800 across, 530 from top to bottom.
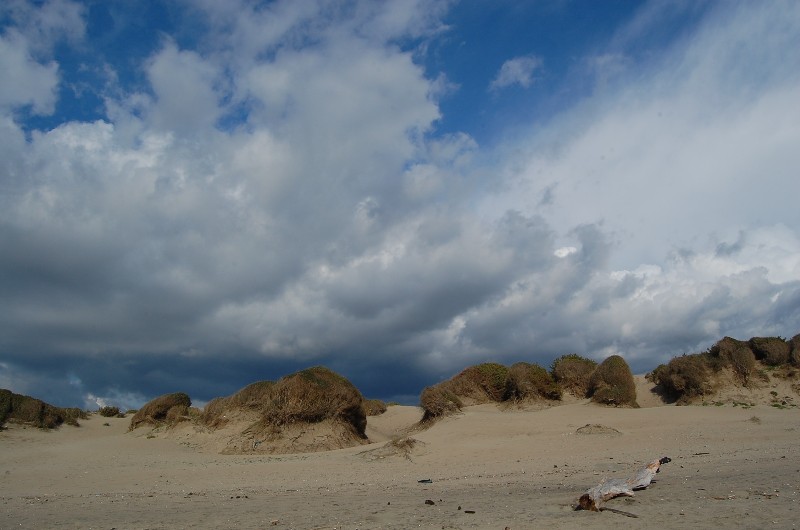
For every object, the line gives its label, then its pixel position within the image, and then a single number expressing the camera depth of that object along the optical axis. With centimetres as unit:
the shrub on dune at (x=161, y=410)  2691
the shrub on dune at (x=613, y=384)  2491
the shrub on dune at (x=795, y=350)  2547
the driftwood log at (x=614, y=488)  806
